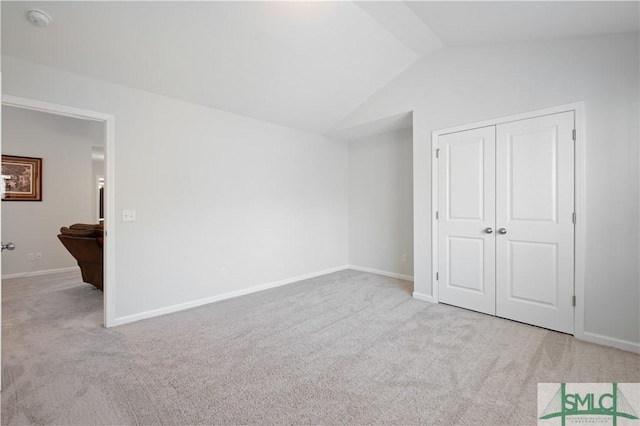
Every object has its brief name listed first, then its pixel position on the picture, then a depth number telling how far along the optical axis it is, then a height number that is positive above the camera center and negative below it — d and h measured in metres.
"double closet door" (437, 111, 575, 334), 2.78 -0.08
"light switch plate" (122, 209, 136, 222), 3.10 -0.02
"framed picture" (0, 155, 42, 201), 4.96 +0.59
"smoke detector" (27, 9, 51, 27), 2.22 +1.45
